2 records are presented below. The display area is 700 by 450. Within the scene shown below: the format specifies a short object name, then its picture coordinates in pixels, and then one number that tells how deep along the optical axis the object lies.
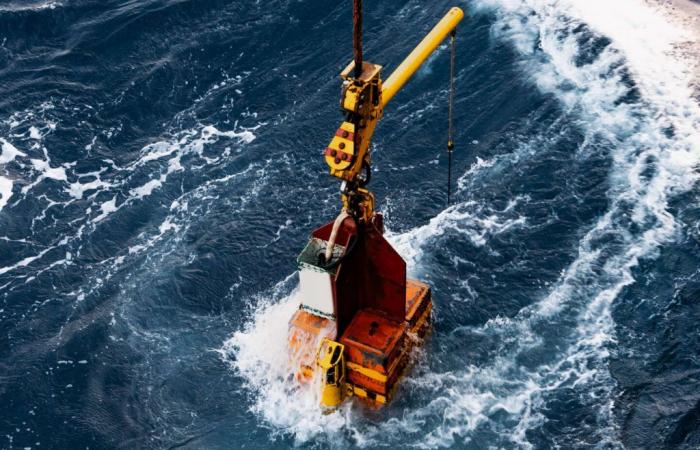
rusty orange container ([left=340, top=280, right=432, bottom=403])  38.22
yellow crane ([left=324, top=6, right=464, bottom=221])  34.84
